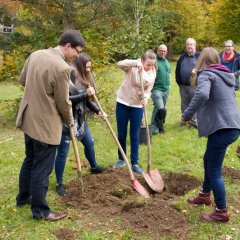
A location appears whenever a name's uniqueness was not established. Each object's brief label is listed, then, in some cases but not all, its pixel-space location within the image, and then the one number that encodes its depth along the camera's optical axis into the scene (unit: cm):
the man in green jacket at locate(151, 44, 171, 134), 817
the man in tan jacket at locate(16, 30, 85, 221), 389
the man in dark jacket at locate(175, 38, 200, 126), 805
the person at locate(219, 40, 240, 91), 828
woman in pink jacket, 589
